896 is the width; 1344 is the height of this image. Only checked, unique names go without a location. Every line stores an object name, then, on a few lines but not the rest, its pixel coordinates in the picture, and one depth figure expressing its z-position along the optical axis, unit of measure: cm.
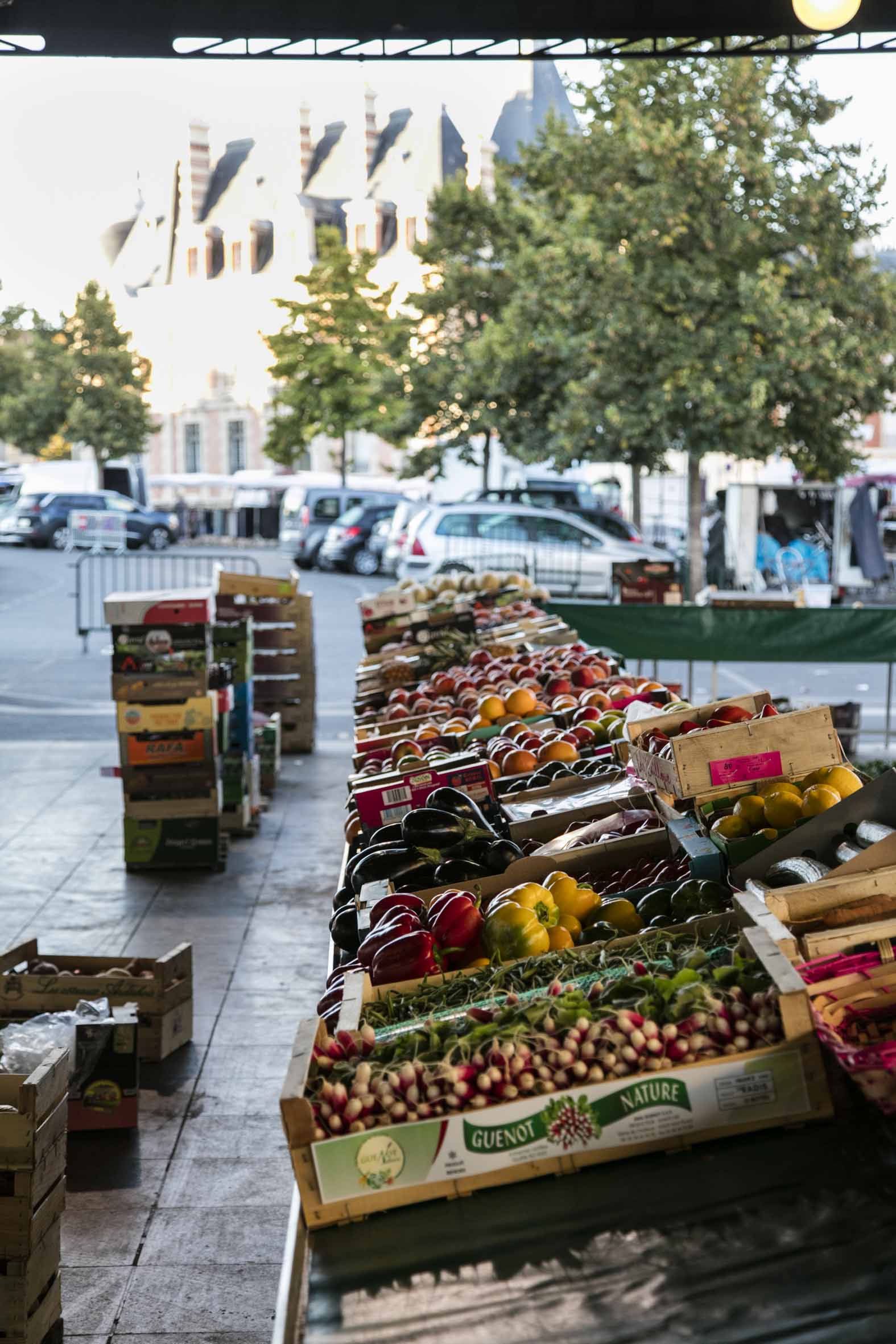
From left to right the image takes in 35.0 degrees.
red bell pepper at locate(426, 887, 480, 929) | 328
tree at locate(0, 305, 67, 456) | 5284
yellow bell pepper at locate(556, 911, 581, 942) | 324
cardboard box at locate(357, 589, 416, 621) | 959
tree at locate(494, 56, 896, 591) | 1992
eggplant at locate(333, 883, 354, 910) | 379
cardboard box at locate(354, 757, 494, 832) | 427
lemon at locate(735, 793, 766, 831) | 358
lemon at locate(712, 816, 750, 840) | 353
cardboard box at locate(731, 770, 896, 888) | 322
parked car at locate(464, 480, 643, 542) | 2405
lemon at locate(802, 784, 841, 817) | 352
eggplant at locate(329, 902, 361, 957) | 353
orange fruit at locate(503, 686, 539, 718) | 611
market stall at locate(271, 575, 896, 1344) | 213
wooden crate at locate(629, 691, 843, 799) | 374
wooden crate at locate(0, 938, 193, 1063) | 497
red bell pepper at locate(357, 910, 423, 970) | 308
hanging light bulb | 728
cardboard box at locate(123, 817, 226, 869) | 796
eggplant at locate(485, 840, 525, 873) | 367
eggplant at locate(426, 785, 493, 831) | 405
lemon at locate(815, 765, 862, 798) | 367
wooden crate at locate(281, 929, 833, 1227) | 234
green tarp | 1030
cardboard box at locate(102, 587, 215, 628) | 780
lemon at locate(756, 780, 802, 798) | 370
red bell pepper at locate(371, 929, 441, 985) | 297
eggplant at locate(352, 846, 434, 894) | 370
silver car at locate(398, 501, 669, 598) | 2170
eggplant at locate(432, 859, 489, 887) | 362
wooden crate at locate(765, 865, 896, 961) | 283
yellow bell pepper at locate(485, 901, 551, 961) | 309
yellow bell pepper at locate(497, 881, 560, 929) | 324
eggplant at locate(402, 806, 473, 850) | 384
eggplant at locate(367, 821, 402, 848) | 412
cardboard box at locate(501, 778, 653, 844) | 412
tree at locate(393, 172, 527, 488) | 2920
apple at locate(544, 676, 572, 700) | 641
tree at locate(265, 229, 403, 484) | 3953
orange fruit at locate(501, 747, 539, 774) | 502
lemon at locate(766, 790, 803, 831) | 351
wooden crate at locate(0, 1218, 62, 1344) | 310
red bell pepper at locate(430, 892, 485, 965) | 316
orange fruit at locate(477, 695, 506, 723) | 605
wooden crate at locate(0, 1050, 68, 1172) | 308
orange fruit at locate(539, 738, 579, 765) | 504
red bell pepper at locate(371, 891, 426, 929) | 335
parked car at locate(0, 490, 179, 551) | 3662
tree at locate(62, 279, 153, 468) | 5222
